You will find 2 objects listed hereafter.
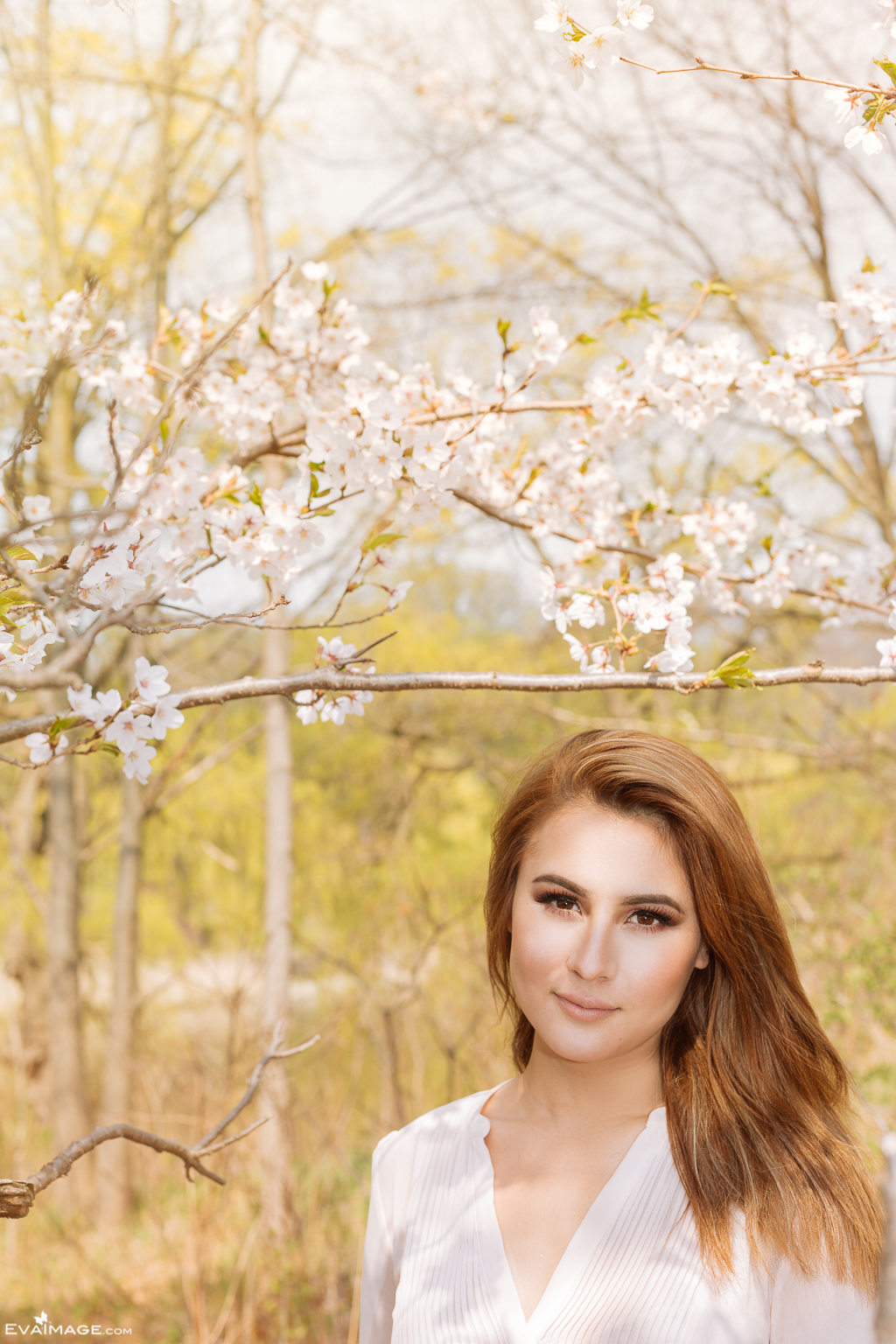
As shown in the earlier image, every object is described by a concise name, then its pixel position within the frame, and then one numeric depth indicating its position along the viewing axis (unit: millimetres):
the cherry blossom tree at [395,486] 1944
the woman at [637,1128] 1955
